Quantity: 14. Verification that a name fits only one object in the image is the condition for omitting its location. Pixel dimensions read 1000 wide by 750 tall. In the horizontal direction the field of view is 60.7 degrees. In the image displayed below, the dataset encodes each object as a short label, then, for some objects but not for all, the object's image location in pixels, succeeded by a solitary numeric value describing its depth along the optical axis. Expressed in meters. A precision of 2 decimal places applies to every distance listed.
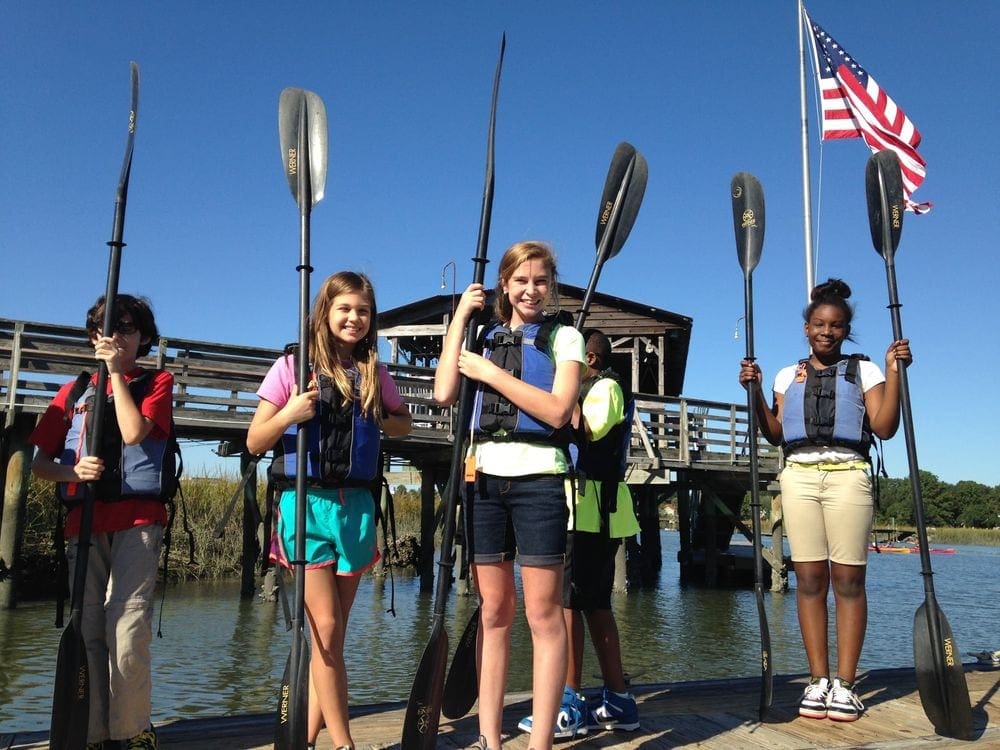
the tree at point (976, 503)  106.06
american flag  11.41
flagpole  12.85
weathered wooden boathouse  11.36
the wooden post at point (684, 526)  20.33
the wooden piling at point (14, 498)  11.33
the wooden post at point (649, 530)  18.02
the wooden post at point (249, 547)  13.03
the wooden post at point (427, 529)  14.71
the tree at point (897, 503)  105.69
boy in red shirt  2.85
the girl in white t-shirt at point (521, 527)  2.65
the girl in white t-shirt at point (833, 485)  3.68
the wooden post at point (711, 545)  18.64
